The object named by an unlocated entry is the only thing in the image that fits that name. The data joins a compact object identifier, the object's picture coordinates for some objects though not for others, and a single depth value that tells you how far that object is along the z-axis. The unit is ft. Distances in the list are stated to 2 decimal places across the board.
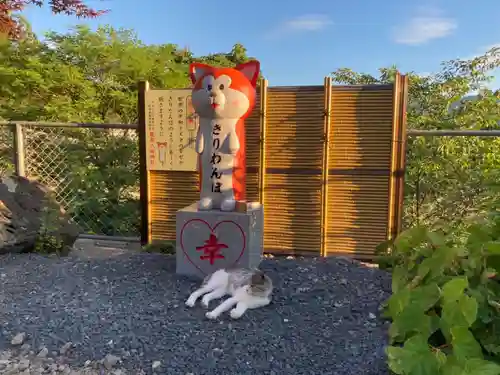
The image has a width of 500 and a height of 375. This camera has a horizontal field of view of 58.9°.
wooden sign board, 14.96
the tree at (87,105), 18.33
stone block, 10.79
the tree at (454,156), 14.42
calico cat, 8.53
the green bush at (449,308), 5.33
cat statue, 10.97
